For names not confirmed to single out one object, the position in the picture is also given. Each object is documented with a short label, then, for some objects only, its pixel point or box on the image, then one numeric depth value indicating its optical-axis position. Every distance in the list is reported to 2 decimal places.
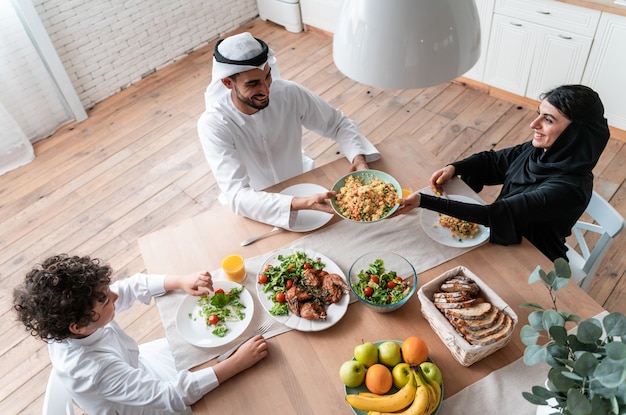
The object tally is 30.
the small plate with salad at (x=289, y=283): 1.44
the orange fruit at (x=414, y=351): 1.27
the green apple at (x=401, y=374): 1.25
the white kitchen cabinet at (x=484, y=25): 3.26
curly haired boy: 1.31
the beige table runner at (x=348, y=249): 1.46
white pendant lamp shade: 0.95
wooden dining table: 1.29
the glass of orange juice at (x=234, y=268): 1.56
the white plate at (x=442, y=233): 1.62
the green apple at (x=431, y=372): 1.23
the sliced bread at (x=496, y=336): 1.26
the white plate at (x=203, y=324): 1.43
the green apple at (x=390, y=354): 1.29
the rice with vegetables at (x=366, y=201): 1.66
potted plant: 0.75
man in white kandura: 1.76
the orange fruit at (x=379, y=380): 1.24
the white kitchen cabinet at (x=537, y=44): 2.95
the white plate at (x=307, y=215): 1.74
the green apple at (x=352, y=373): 1.26
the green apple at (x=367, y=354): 1.29
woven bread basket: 1.25
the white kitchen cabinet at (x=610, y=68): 2.79
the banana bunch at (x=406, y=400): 1.19
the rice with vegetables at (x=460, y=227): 1.64
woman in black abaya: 1.60
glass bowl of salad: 1.43
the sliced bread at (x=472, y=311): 1.29
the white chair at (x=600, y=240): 1.65
